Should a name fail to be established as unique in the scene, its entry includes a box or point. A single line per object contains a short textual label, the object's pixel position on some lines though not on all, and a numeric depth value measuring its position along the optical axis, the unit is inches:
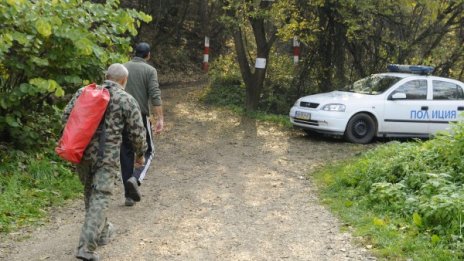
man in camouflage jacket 191.9
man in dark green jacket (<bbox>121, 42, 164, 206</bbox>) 270.1
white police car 470.6
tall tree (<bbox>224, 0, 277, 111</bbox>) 544.4
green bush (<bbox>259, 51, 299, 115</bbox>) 624.4
